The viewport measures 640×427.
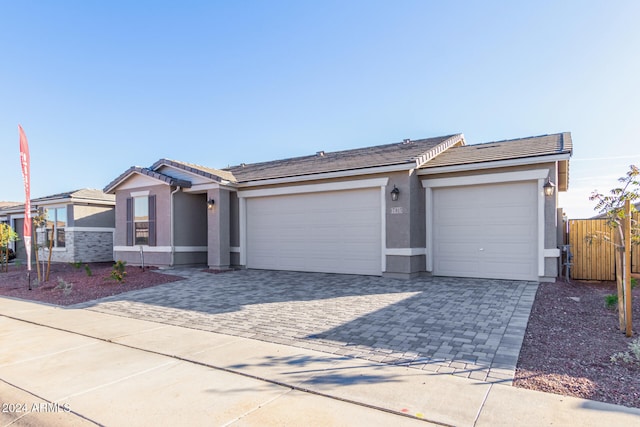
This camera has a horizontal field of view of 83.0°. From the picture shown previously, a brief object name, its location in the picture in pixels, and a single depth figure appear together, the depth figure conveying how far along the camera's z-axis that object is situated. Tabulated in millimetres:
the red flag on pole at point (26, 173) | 10930
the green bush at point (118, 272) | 11180
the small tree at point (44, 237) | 12885
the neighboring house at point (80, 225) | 18203
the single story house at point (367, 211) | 9852
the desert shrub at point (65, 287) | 9988
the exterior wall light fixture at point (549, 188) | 9234
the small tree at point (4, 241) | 15719
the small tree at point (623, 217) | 5090
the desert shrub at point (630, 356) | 4094
